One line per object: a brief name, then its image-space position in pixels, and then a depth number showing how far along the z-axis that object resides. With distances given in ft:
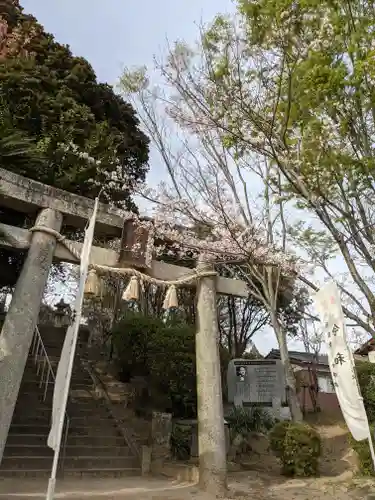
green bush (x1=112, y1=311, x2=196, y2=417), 39.24
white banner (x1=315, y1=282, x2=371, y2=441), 19.83
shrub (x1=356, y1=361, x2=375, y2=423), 31.60
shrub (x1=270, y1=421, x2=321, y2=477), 28.66
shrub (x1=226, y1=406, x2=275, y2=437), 37.68
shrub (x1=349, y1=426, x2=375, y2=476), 27.07
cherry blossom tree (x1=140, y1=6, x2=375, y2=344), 18.78
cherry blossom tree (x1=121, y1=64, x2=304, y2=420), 29.07
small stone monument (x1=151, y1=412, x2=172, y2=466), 30.63
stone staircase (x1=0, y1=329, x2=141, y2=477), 26.40
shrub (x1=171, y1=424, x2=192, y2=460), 32.58
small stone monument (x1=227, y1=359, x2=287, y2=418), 47.09
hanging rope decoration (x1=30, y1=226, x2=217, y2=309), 24.62
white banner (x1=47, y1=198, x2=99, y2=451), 15.26
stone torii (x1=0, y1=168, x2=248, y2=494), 21.91
